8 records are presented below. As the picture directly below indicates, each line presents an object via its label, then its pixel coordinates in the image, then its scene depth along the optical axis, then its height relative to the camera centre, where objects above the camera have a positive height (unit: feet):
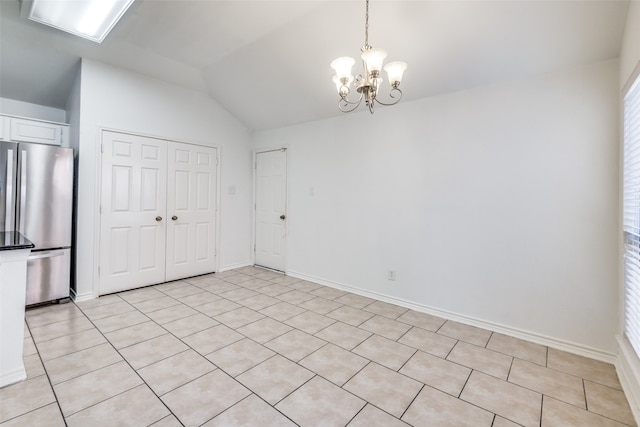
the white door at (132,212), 11.87 +0.06
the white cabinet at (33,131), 11.37 +3.41
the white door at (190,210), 13.87 +0.21
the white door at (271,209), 15.75 +0.33
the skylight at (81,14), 8.14 +5.94
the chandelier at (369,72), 6.01 +3.14
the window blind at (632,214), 6.06 +0.11
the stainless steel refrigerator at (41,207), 9.80 +0.18
